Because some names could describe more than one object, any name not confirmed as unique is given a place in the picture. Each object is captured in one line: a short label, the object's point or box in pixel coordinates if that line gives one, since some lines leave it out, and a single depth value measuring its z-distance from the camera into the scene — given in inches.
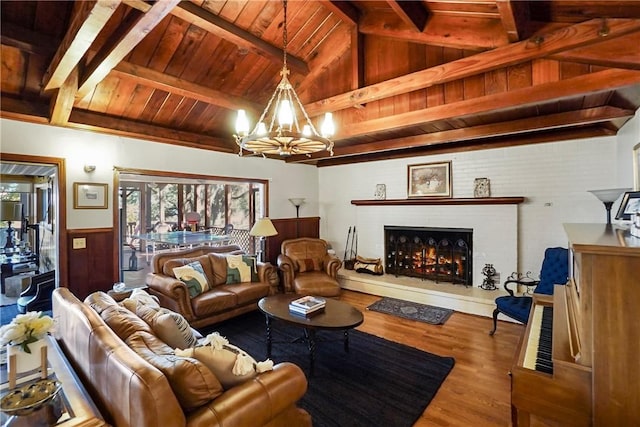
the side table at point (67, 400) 53.7
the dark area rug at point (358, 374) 90.1
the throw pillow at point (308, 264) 206.5
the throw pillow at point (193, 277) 150.1
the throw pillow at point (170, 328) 77.4
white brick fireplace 172.9
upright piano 49.8
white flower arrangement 59.6
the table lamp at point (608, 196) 97.3
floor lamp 227.5
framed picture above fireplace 198.2
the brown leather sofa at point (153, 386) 50.7
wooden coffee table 111.3
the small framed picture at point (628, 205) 76.6
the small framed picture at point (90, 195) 142.3
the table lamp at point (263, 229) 180.2
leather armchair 183.9
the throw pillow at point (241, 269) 172.6
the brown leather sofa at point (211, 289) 143.3
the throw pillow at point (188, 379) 55.9
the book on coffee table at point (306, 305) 119.7
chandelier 92.4
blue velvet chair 129.2
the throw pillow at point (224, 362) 62.9
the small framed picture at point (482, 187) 183.0
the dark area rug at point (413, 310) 161.8
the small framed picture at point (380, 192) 226.1
